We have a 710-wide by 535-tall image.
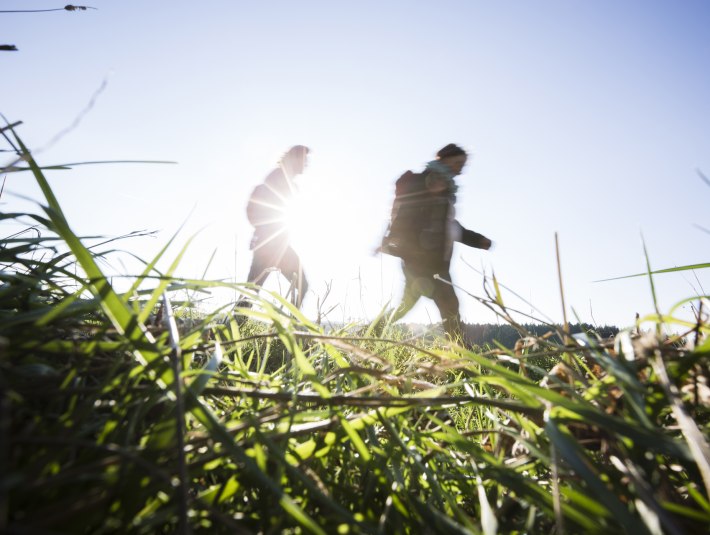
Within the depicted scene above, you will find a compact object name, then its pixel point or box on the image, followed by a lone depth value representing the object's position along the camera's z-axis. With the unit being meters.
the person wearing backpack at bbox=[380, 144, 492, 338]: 6.31
